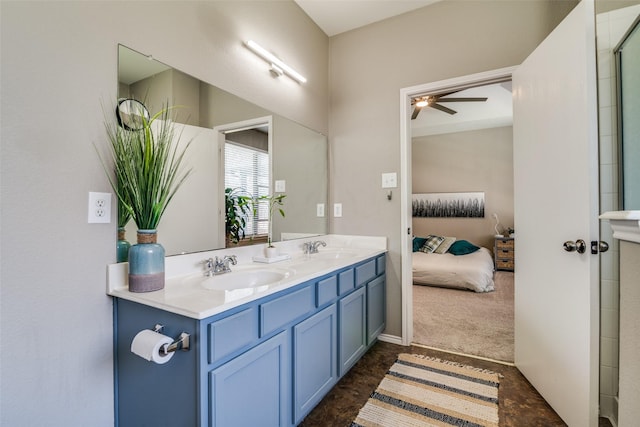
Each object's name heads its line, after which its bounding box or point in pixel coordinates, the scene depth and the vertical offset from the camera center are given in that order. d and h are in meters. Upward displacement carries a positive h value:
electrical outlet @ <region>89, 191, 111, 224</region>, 1.13 +0.03
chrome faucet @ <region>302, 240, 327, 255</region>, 2.28 -0.26
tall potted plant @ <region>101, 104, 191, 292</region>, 1.14 +0.10
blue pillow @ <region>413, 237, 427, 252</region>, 5.20 -0.52
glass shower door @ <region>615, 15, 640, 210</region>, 1.47 +0.51
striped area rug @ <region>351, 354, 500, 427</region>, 1.54 -1.06
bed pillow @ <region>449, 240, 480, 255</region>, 4.84 -0.57
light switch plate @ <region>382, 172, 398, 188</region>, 2.43 +0.28
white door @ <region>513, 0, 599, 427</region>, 1.37 -0.01
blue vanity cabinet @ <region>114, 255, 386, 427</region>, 0.98 -0.58
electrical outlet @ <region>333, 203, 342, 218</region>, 2.68 +0.03
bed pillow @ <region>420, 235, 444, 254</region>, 4.99 -0.52
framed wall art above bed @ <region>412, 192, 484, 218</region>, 5.58 +0.16
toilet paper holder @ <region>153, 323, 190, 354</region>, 0.95 -0.42
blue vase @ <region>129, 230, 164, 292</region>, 1.13 -0.20
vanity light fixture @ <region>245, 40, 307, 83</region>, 1.85 +1.04
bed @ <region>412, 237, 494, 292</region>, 3.86 -0.78
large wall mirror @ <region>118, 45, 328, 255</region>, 1.33 +0.43
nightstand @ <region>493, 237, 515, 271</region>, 5.05 -0.68
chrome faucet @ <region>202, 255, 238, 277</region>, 1.47 -0.26
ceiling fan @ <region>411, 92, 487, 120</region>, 3.46 +1.41
